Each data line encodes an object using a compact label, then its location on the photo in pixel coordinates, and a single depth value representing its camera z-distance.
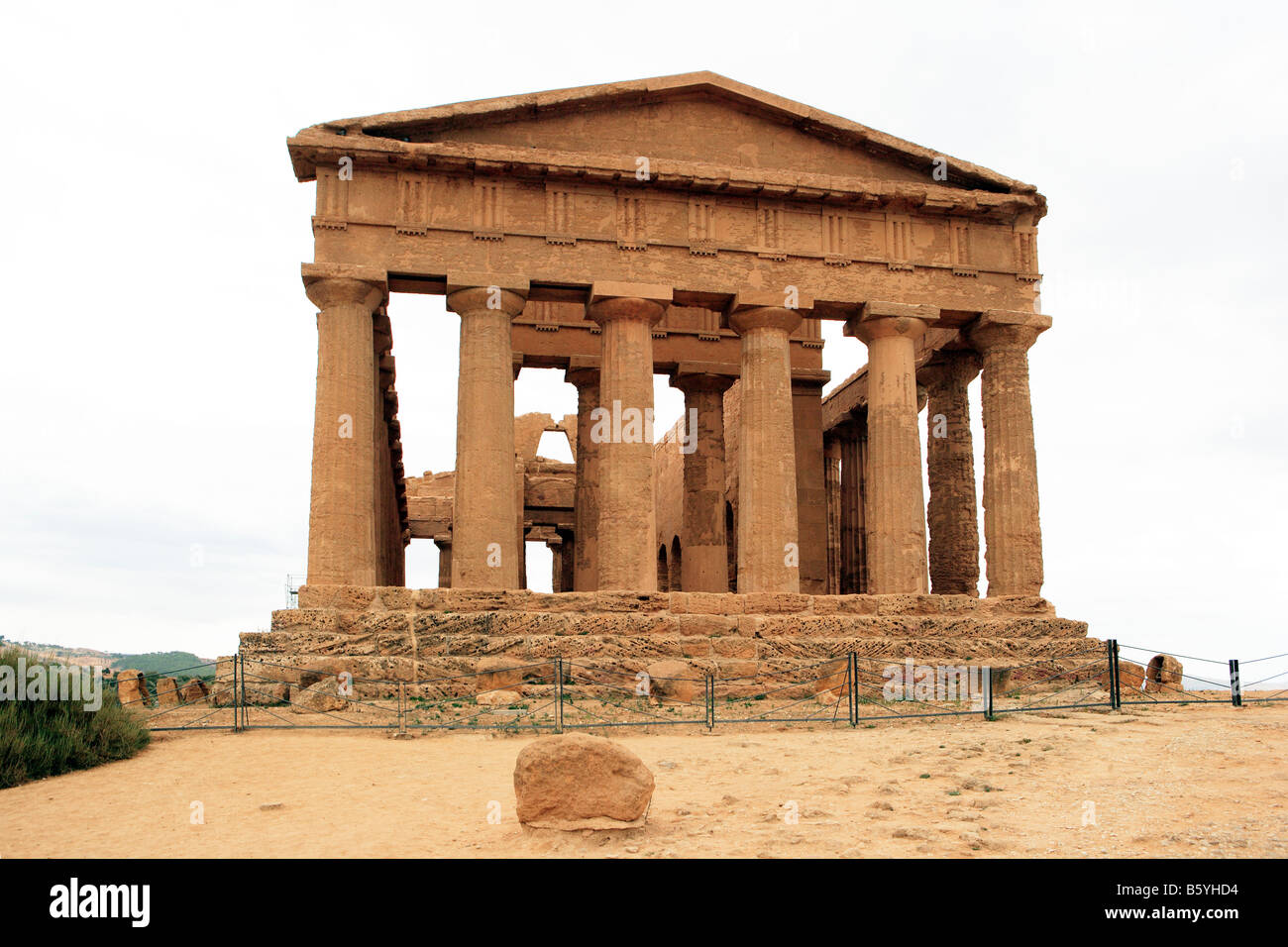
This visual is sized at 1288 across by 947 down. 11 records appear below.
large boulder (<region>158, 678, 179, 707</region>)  15.86
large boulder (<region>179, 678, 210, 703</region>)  16.48
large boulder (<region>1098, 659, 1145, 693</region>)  17.25
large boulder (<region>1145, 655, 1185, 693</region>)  17.84
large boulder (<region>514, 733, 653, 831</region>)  8.12
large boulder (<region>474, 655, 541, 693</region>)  16.08
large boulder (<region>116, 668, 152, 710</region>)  15.12
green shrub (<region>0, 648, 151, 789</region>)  11.31
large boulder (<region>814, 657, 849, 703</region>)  15.79
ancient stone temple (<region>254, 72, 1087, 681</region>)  18.94
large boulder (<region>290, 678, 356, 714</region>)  14.79
